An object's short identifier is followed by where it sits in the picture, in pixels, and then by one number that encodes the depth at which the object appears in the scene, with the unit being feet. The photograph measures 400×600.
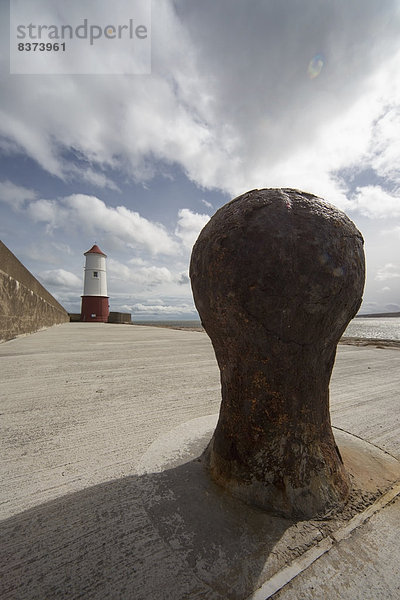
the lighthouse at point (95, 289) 86.89
